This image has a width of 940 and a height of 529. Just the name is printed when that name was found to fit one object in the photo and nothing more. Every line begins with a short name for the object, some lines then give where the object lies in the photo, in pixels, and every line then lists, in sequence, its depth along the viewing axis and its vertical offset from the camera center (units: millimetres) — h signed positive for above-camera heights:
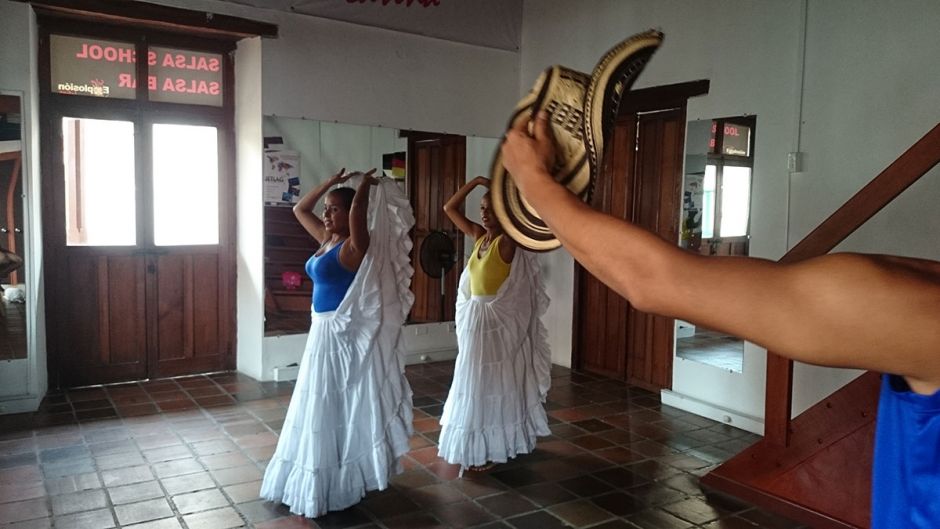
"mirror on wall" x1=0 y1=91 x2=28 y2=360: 4995 -233
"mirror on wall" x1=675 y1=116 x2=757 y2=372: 5246 +114
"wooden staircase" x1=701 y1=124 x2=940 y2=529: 3365 -1121
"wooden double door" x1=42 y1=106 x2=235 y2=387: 5758 -354
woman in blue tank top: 3480 -813
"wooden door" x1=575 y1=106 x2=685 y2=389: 5906 -53
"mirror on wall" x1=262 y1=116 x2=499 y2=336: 6203 +295
